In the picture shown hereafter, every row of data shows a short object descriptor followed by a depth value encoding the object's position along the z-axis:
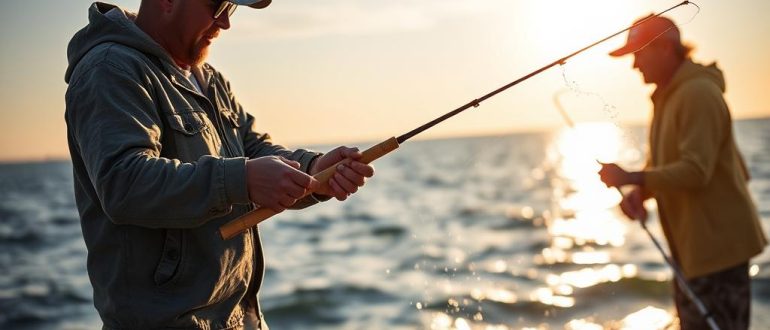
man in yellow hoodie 4.70
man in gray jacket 2.33
